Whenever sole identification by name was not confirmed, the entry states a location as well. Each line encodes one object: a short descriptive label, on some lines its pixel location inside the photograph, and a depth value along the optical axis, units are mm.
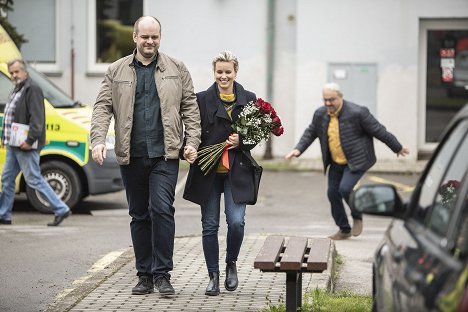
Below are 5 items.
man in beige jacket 9086
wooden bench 7957
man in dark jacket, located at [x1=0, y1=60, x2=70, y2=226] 14609
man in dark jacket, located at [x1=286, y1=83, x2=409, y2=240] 13500
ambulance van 16156
